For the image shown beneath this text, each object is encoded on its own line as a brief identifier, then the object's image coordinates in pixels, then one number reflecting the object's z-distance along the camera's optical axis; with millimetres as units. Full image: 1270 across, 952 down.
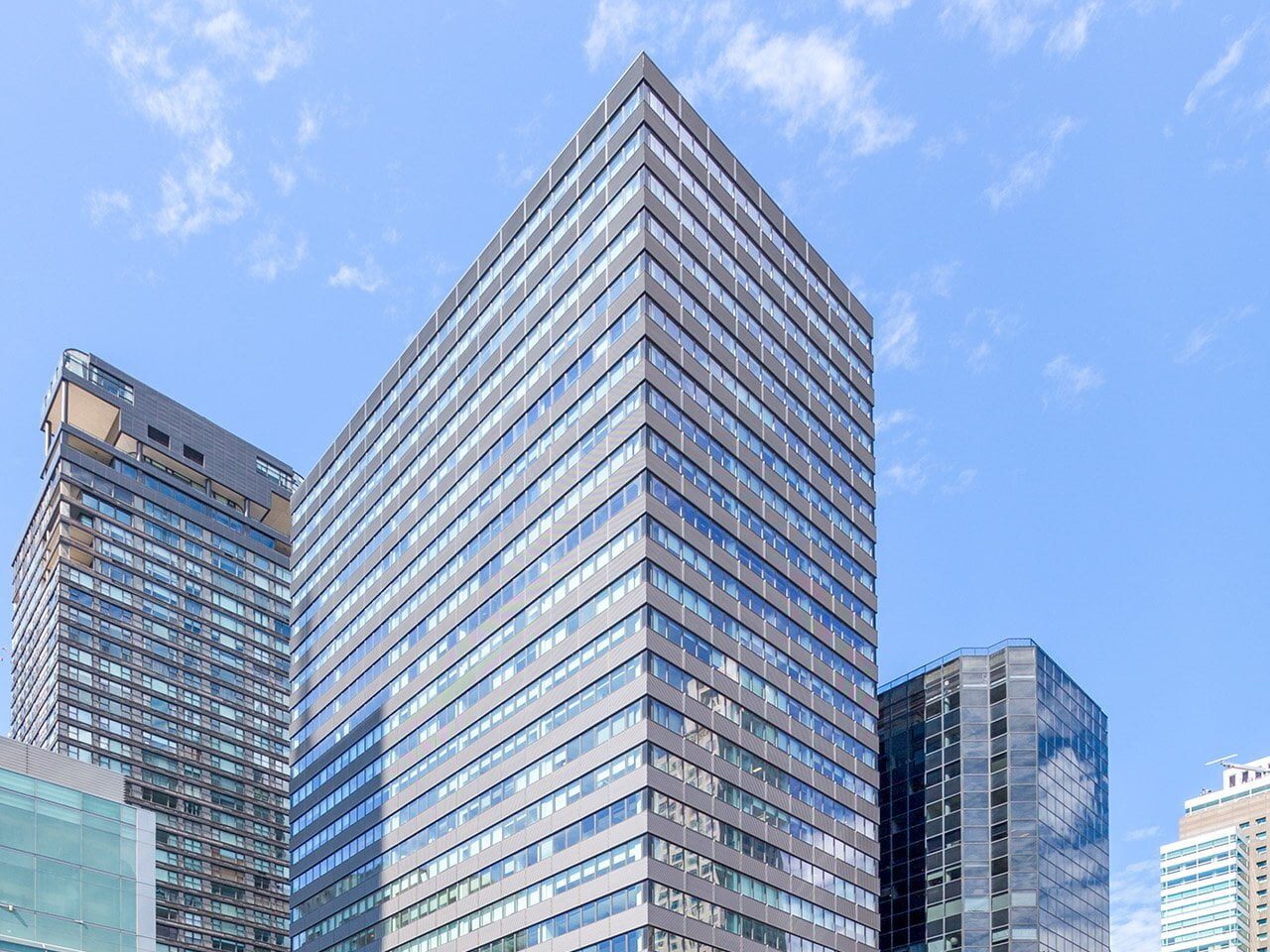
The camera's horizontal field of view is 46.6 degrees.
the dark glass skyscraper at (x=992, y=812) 110000
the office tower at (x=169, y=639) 165750
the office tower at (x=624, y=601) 87250
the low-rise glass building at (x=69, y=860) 56281
